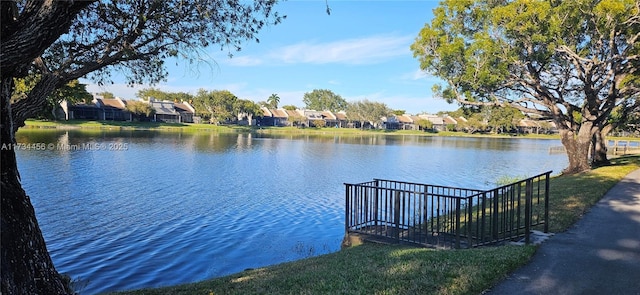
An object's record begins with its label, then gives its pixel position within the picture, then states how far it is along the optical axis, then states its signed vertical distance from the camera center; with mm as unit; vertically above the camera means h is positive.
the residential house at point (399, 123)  134250 +1160
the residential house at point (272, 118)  116044 +2343
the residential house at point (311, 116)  123000 +3243
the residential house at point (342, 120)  131400 +2059
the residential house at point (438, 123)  131125 +1211
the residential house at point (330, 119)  129000 +2339
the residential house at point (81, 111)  69438 +2606
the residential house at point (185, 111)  95250 +3470
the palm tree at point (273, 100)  152712 +9878
